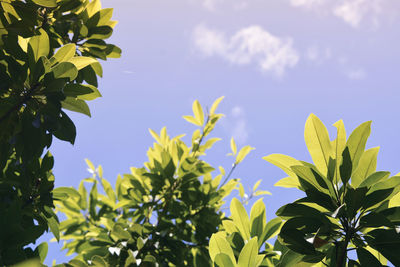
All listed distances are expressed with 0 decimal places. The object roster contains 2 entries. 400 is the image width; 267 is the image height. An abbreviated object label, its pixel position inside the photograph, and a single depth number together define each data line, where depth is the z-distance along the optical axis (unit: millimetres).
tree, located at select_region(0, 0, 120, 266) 2132
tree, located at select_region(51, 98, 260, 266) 3113
